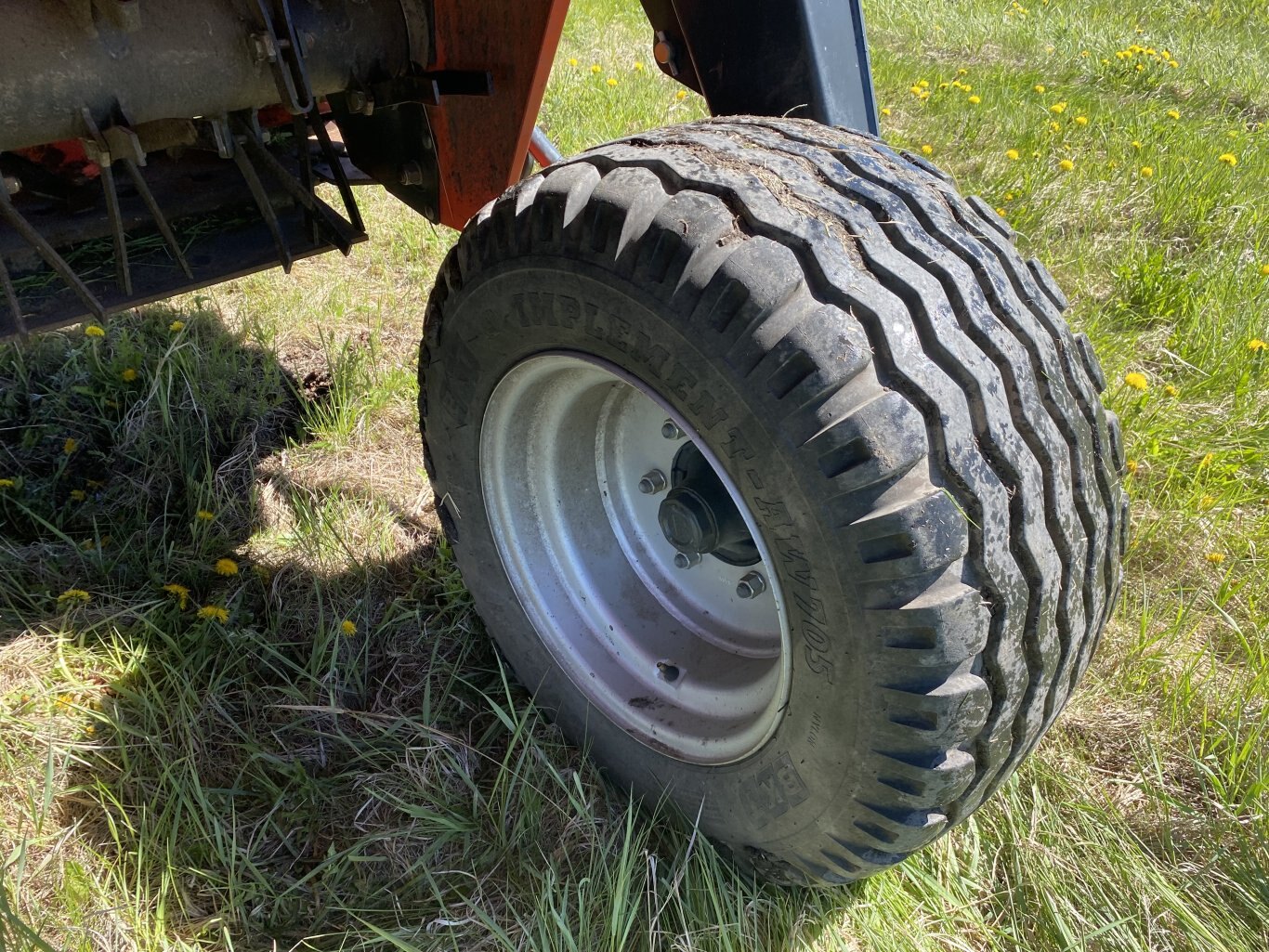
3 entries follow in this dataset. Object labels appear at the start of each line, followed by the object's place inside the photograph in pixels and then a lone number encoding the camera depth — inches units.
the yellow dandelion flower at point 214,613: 82.7
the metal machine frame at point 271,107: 65.4
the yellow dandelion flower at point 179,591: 85.9
